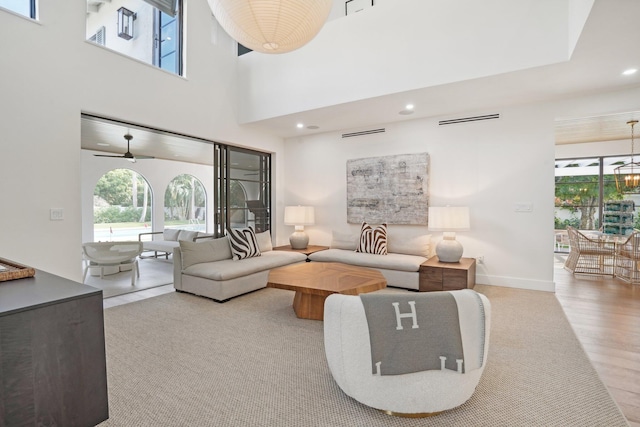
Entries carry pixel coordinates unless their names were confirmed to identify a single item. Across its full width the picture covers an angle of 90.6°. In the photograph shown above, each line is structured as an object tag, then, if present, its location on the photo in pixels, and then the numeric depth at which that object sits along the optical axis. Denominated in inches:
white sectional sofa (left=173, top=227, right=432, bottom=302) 155.9
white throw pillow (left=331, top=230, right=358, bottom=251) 209.5
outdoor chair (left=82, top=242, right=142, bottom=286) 190.9
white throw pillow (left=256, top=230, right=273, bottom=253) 206.3
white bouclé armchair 67.4
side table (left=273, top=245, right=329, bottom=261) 212.5
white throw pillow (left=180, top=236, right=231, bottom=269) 166.7
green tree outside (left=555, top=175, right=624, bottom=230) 292.9
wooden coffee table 117.2
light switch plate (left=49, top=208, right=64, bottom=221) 130.8
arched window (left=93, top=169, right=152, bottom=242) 316.2
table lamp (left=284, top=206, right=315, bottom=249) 223.5
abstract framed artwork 198.3
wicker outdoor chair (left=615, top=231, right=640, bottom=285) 185.8
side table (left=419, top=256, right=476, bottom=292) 156.0
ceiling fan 228.6
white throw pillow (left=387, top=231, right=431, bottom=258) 188.2
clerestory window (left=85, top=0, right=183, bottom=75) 149.3
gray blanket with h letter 66.6
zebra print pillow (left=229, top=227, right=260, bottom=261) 182.7
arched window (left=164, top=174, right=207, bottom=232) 368.5
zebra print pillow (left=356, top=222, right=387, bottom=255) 193.1
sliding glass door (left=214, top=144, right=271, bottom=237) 209.2
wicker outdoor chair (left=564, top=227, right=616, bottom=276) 204.0
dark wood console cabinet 41.1
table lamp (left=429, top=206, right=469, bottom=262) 168.1
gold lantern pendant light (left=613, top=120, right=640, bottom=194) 251.1
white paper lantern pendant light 71.1
